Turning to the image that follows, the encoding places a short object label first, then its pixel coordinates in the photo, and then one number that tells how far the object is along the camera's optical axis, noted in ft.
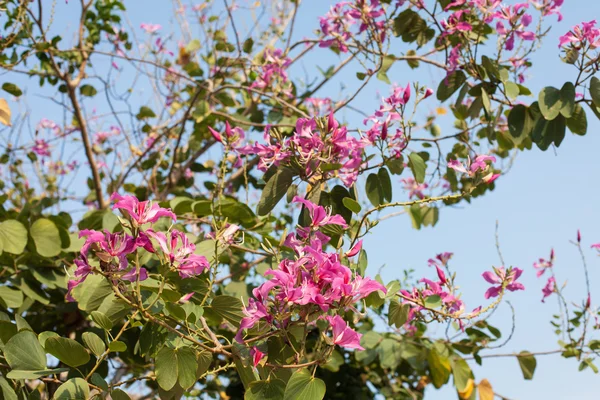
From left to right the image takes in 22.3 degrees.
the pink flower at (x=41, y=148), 15.82
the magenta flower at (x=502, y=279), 8.05
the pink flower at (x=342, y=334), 6.70
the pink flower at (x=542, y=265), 11.53
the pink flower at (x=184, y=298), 7.12
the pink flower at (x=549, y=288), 11.24
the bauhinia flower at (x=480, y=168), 7.73
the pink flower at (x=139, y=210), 6.62
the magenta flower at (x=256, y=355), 6.93
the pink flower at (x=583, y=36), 8.48
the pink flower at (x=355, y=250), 7.10
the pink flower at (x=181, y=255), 6.77
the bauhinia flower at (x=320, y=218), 7.03
